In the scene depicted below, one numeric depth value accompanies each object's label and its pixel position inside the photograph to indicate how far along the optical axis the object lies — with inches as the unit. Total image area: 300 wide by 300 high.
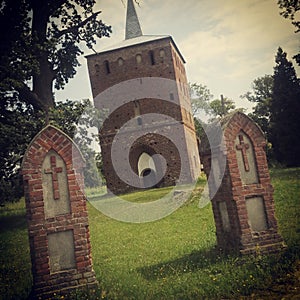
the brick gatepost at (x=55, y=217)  203.9
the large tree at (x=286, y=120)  1042.7
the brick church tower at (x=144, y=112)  974.4
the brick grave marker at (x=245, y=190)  235.8
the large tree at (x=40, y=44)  526.6
